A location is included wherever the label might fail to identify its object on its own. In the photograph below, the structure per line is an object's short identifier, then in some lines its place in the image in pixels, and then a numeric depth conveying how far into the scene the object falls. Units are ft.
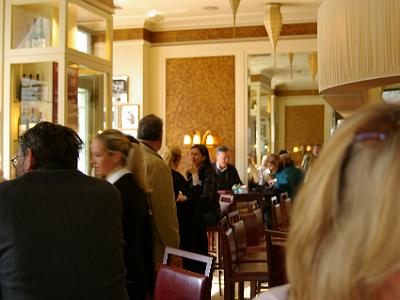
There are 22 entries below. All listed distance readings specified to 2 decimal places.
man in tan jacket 10.39
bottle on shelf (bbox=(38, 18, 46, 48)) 17.13
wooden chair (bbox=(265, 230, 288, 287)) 11.50
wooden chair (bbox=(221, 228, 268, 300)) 12.21
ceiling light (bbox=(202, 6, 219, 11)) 30.17
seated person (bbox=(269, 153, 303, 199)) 26.73
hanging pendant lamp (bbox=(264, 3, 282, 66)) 29.14
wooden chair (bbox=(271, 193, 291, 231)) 18.03
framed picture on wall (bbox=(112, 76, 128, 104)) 32.32
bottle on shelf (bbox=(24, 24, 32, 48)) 17.17
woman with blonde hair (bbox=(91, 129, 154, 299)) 8.60
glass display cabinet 16.94
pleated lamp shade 4.33
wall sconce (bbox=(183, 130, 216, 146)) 32.04
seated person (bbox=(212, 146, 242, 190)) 25.84
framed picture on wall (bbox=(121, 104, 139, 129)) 32.42
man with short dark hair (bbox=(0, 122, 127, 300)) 5.77
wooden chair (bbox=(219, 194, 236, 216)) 19.10
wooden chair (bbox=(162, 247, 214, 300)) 6.63
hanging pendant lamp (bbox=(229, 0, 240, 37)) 24.90
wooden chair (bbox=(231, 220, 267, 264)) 13.37
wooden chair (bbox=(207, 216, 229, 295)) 17.63
